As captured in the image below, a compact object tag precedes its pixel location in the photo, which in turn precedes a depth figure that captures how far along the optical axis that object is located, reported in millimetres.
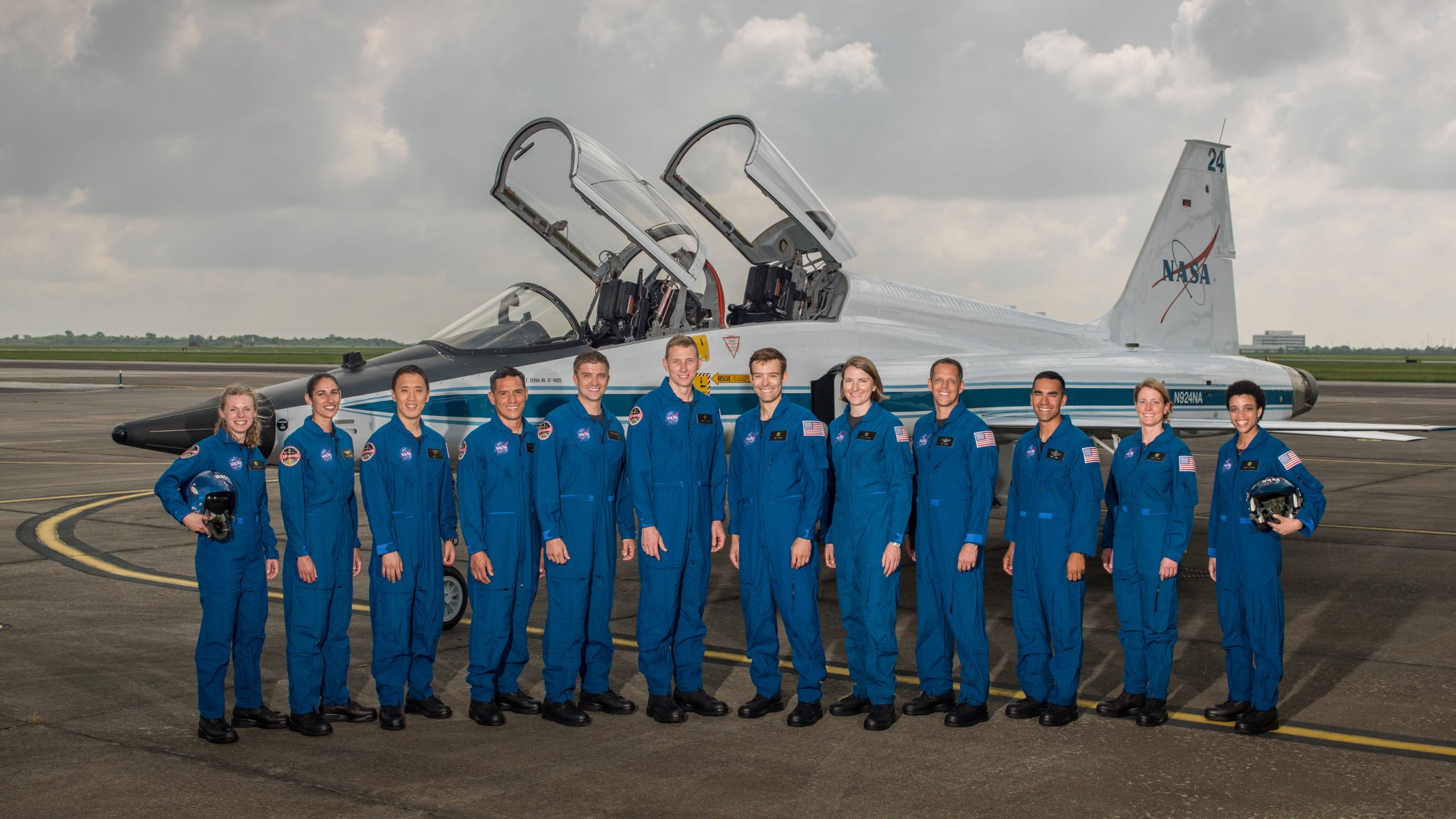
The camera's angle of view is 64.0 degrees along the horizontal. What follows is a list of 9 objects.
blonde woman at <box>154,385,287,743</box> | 5340
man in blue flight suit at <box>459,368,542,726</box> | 5715
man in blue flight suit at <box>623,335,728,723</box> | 5820
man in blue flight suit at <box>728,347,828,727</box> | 5754
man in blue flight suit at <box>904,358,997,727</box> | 5719
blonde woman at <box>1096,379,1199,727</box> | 5633
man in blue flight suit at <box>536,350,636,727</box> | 5730
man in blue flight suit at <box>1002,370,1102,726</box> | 5684
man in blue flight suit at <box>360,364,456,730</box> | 5633
